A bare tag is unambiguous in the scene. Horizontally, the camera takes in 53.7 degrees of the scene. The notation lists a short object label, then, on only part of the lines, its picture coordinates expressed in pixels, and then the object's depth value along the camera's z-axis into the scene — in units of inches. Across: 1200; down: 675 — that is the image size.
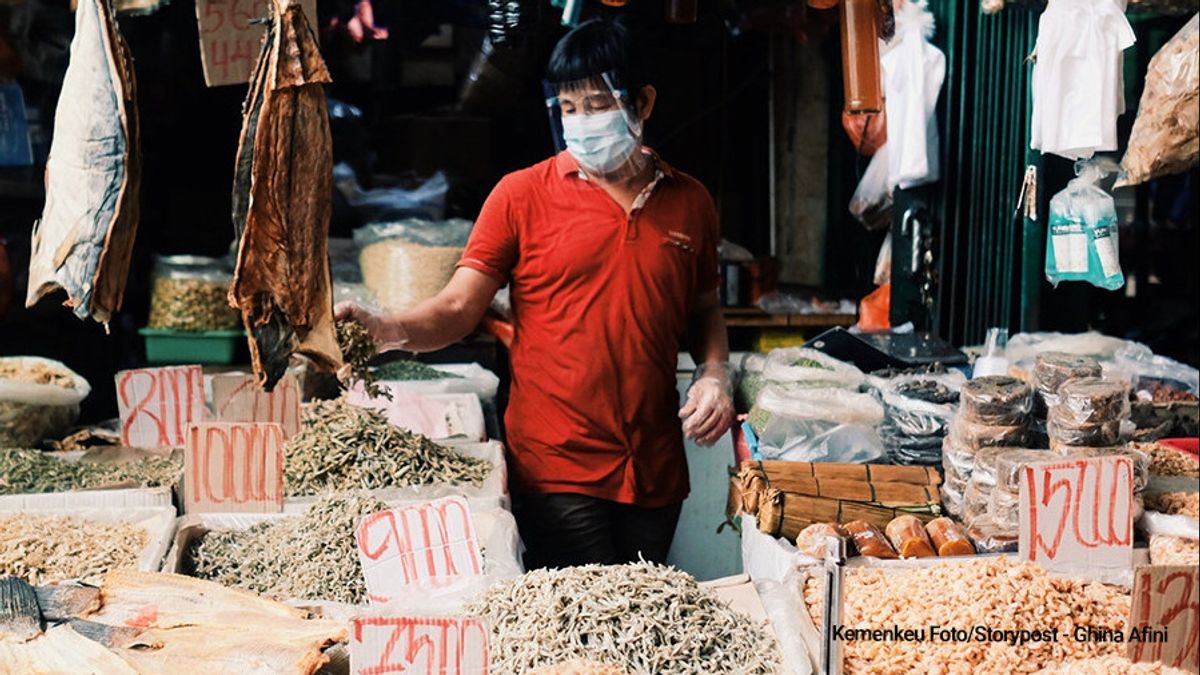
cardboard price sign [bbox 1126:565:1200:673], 69.2
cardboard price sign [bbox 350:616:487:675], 65.0
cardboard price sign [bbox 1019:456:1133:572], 82.3
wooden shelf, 195.6
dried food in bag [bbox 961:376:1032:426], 100.6
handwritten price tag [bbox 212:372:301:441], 105.7
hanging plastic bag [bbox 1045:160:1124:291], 98.4
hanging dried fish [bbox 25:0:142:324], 78.8
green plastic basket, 175.5
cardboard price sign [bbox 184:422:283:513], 95.4
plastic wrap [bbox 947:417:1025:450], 100.3
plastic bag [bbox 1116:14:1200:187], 94.8
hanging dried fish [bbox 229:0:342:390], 75.0
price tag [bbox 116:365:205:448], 116.6
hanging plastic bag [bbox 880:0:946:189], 154.2
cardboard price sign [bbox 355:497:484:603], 78.9
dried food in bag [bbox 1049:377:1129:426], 97.0
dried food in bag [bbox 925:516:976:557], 94.3
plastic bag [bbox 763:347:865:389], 128.0
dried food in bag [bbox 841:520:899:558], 94.8
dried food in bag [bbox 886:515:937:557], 94.5
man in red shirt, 114.1
